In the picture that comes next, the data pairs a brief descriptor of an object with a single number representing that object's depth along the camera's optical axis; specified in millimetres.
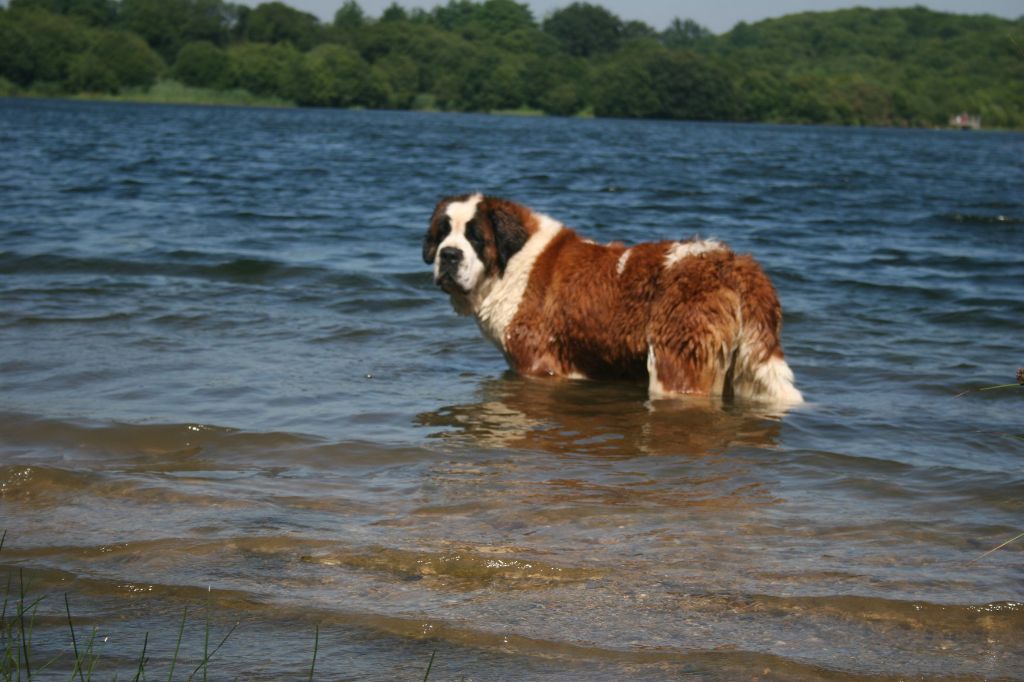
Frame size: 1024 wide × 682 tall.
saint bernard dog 13133
